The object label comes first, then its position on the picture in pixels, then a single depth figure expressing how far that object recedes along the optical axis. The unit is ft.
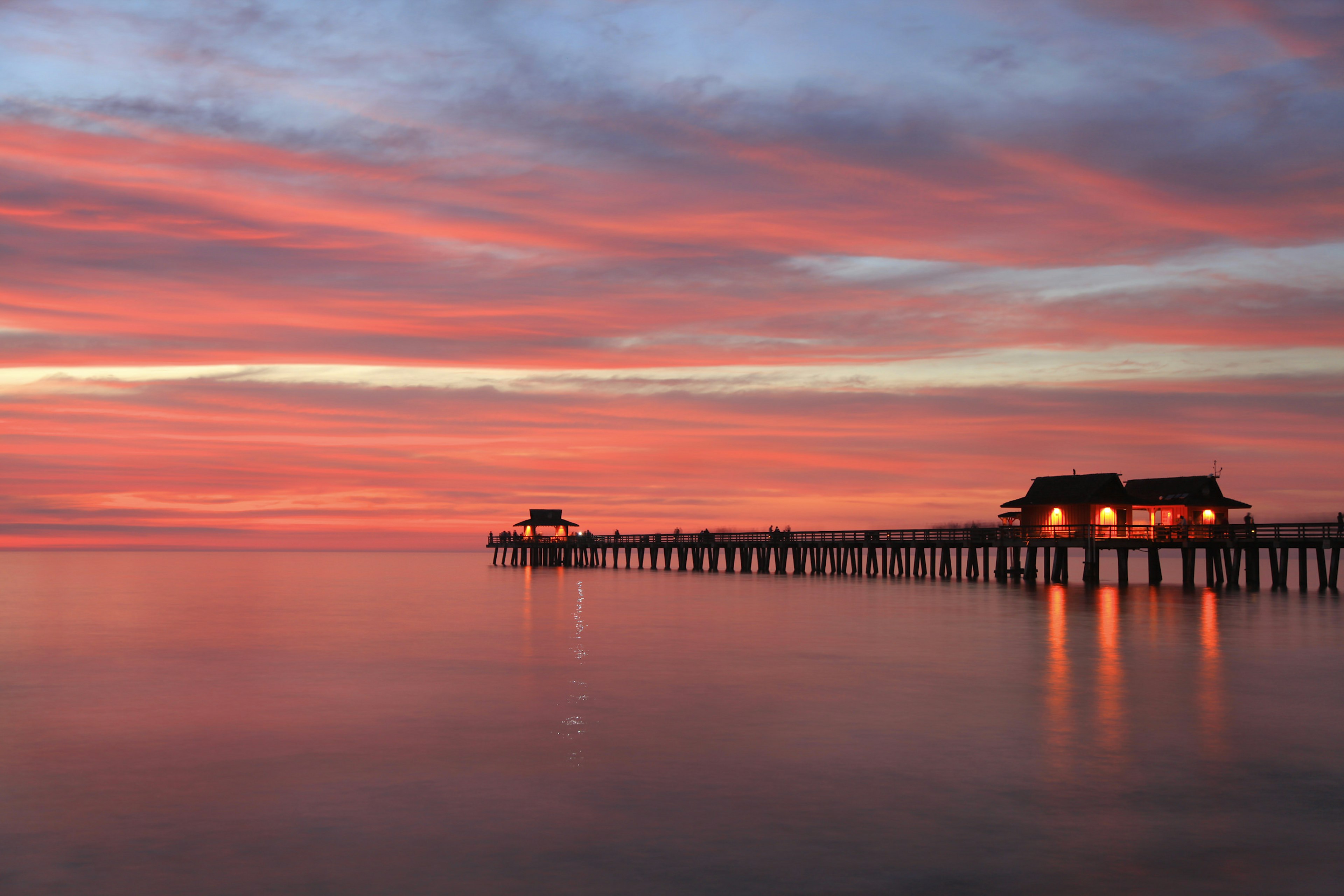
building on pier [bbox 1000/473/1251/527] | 208.13
